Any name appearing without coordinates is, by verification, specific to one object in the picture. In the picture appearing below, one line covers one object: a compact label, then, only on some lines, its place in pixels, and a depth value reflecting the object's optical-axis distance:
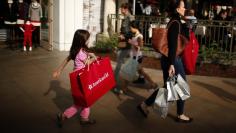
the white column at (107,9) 13.49
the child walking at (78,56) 5.99
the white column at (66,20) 12.68
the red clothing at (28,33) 12.77
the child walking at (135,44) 8.12
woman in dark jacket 5.93
